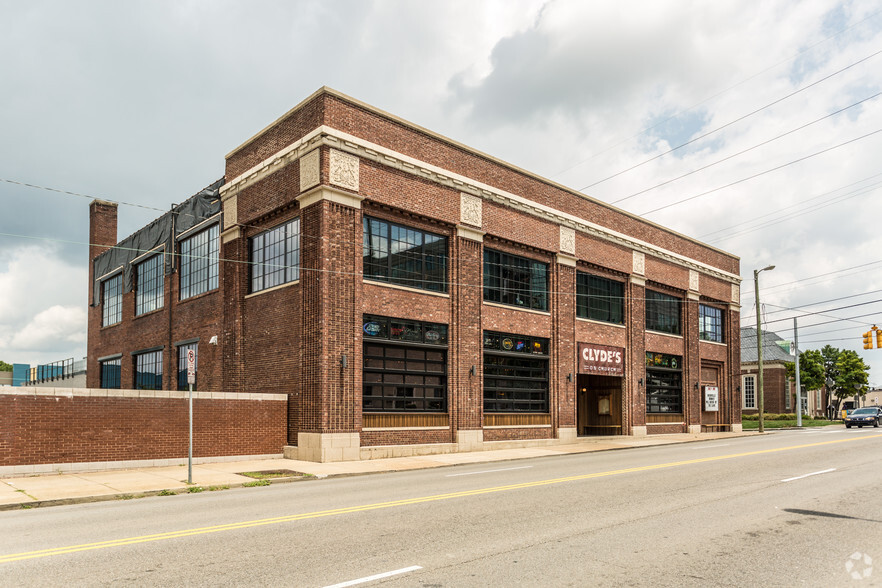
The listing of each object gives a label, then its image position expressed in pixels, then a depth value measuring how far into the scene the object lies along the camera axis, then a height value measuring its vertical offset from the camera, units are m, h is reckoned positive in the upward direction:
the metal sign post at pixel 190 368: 15.62 -0.43
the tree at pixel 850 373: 71.50 -2.76
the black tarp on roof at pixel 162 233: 28.42 +5.58
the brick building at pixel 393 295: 22.08 +2.13
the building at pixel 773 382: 72.81 -3.69
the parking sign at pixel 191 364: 15.70 -0.34
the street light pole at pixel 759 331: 39.33 +0.97
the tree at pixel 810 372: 69.50 -2.50
